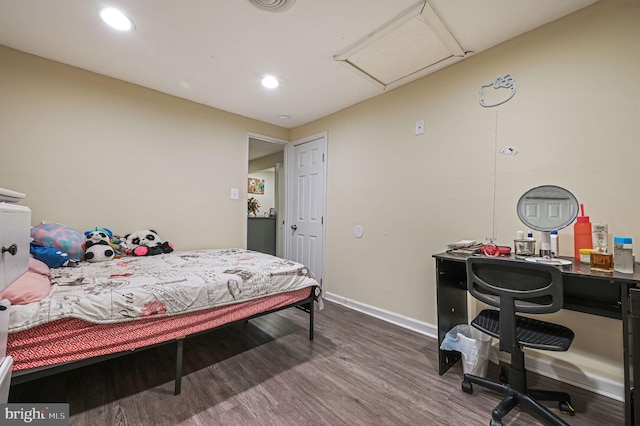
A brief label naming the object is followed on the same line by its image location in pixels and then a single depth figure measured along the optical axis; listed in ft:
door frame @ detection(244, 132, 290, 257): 11.73
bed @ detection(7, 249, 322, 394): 4.04
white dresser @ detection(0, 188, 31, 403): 2.36
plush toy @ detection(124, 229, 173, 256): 8.37
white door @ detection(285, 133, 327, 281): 11.57
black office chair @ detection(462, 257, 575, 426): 4.28
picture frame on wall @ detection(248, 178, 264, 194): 20.84
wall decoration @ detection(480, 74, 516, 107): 6.52
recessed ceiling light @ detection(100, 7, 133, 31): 5.70
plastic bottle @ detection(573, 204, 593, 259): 5.35
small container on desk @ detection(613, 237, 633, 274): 4.25
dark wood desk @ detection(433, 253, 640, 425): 3.82
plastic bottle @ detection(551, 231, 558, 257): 5.62
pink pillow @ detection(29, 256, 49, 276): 5.20
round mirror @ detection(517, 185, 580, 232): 5.79
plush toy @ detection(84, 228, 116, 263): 7.25
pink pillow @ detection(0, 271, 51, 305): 3.90
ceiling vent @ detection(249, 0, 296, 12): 5.33
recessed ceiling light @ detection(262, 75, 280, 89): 8.32
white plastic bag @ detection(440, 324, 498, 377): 5.61
